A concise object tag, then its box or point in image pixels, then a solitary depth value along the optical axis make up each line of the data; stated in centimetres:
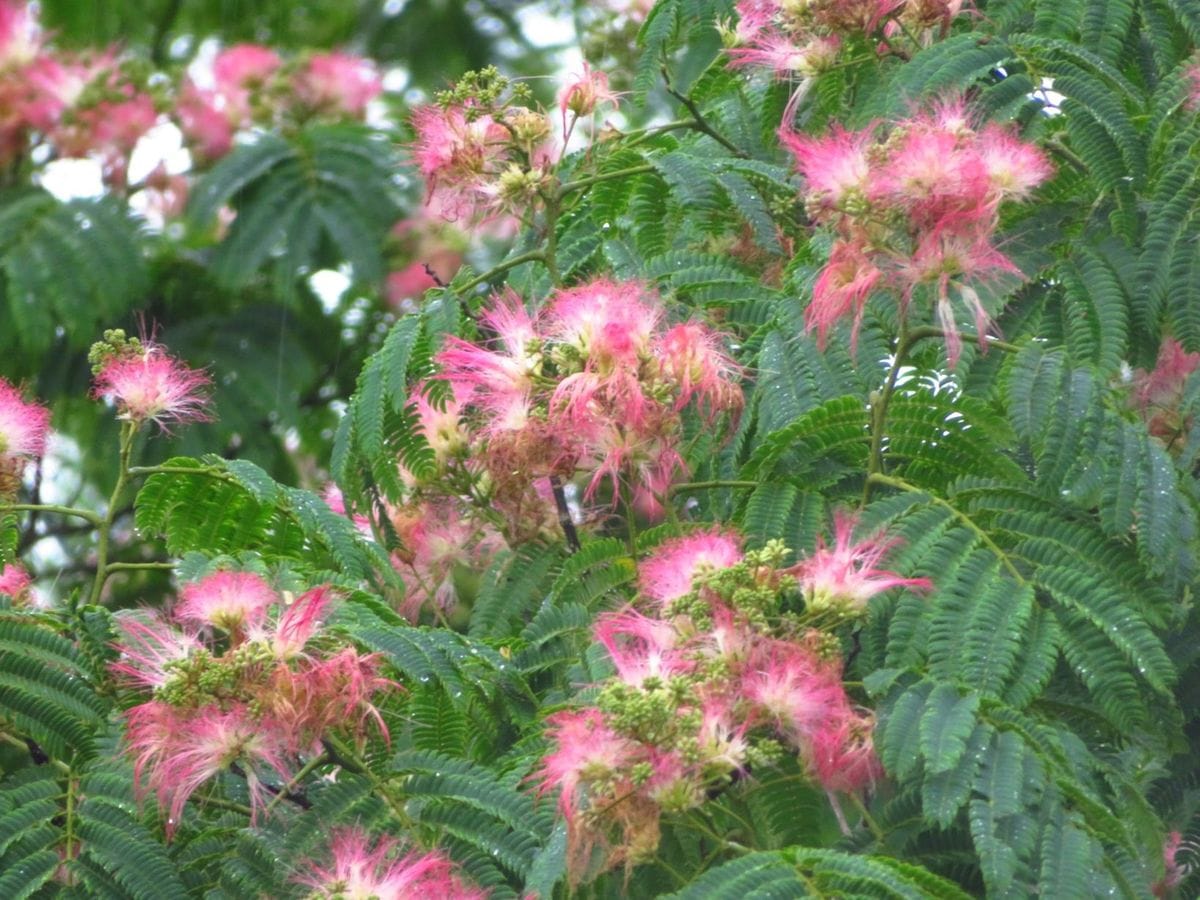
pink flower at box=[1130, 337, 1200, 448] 861
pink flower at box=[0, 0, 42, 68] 1451
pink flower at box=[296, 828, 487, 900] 661
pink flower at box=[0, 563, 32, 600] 837
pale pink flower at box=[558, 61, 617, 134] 915
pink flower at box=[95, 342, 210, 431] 855
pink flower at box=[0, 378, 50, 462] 855
